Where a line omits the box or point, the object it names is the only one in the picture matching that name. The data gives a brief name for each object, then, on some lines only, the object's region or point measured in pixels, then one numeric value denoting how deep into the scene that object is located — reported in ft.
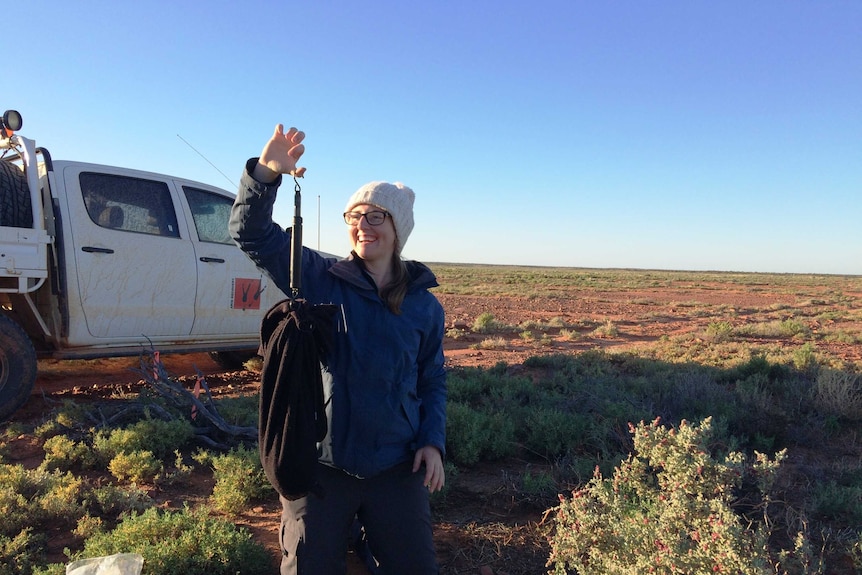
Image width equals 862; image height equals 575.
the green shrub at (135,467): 11.66
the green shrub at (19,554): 8.33
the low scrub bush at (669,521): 6.31
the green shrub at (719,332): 39.04
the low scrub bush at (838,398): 16.99
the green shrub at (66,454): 12.29
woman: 7.14
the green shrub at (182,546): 8.11
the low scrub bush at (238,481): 10.49
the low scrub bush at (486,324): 42.55
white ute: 14.84
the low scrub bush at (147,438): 12.63
